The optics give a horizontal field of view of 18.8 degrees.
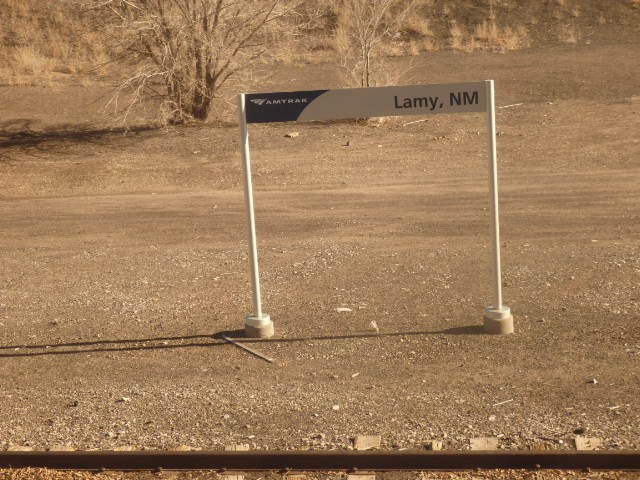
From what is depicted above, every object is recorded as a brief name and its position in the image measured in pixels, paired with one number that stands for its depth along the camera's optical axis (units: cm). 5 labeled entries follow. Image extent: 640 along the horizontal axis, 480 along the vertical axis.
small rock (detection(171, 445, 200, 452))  1212
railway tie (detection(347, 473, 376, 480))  1136
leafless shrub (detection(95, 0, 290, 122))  3928
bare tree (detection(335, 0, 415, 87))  4355
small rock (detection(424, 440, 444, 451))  1195
